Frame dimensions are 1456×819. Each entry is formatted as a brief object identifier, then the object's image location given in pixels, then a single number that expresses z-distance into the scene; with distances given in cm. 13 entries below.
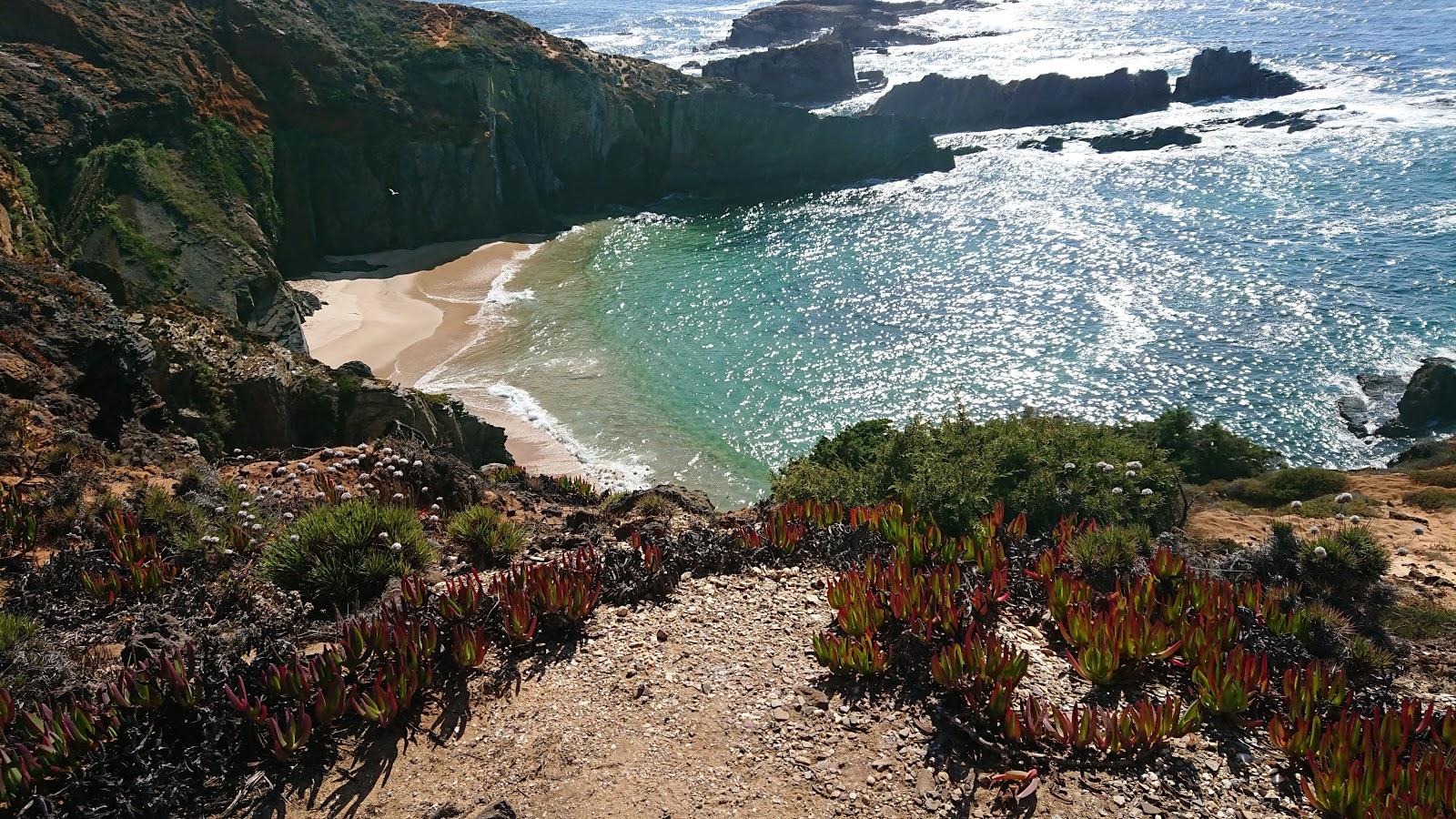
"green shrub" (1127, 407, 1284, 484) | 2289
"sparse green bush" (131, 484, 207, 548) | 957
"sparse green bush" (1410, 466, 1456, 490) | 2067
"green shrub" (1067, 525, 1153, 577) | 1039
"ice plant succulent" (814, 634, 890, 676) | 793
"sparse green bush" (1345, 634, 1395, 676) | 892
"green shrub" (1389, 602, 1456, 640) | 1038
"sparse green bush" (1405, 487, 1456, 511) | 1884
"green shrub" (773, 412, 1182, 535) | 1389
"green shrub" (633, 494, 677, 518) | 1398
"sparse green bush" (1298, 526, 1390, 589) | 1159
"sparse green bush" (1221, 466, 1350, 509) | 2022
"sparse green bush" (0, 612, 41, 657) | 700
